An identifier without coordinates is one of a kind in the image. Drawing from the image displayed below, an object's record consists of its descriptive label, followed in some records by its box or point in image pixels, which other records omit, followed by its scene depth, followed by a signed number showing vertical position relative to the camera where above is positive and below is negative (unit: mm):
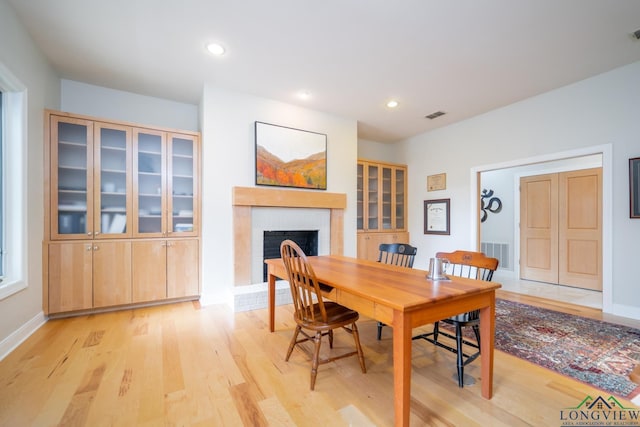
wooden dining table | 1270 -471
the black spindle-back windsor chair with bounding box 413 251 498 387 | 1767 -474
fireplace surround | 3291 -206
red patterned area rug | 1868 -1130
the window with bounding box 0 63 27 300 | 2305 +229
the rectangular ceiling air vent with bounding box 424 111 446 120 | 4230 +1579
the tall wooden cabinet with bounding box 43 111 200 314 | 2900 -12
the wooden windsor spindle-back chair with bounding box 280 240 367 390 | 1729 -720
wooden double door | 4156 -246
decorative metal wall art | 5402 +183
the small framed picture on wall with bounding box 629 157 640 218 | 2869 +282
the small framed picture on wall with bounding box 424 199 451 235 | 4773 -58
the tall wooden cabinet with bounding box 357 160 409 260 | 4980 +139
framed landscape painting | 3676 +797
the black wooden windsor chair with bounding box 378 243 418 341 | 2594 -422
